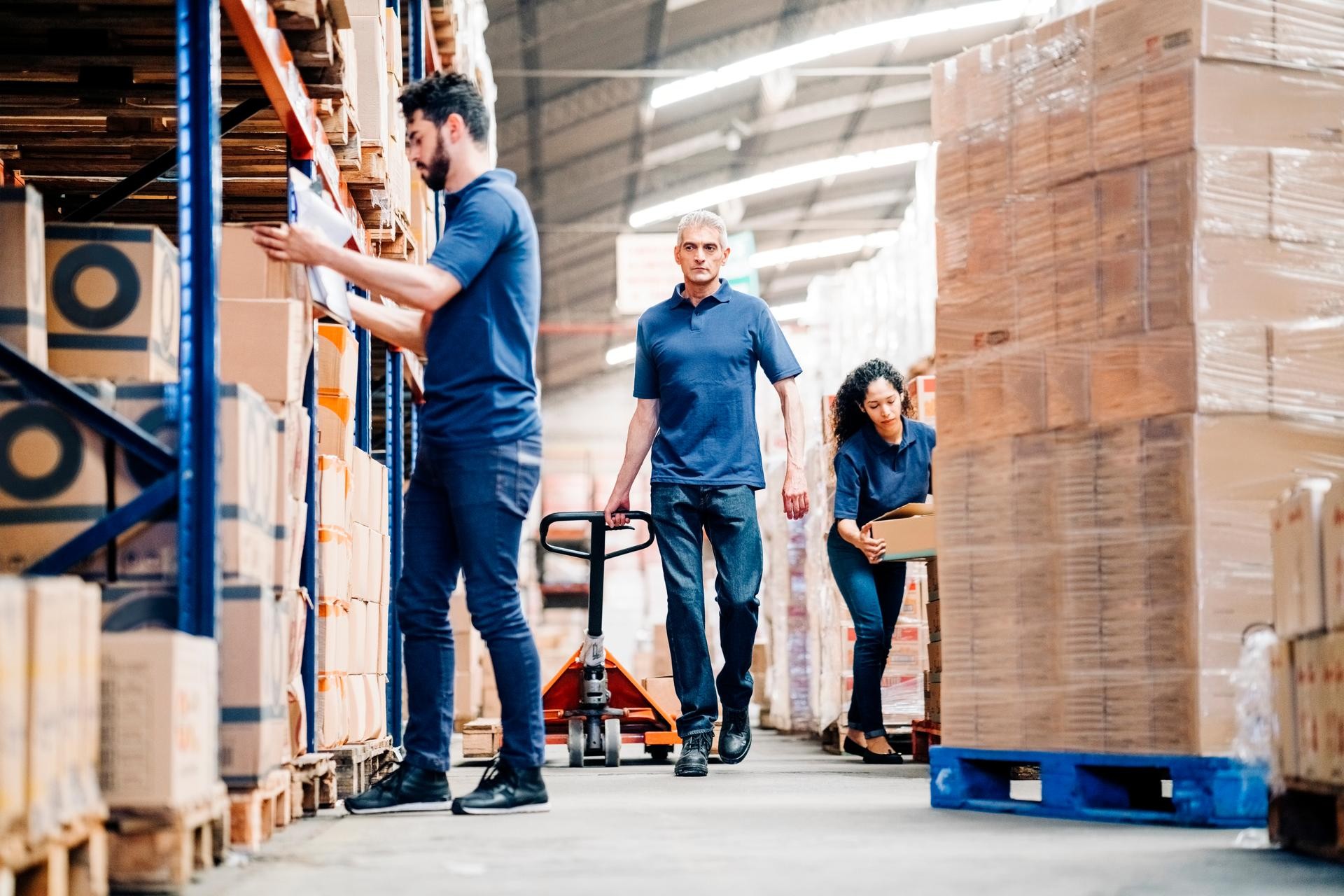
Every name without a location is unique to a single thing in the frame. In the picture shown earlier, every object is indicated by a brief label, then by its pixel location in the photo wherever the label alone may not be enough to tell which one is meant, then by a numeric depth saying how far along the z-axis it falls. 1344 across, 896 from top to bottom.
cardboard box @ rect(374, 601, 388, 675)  6.91
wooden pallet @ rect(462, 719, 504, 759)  8.72
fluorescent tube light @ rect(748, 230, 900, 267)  26.36
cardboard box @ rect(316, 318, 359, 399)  6.09
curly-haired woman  7.79
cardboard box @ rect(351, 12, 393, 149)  6.31
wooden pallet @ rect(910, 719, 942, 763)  7.71
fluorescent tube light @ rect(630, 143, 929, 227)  21.48
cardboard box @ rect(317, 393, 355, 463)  6.13
